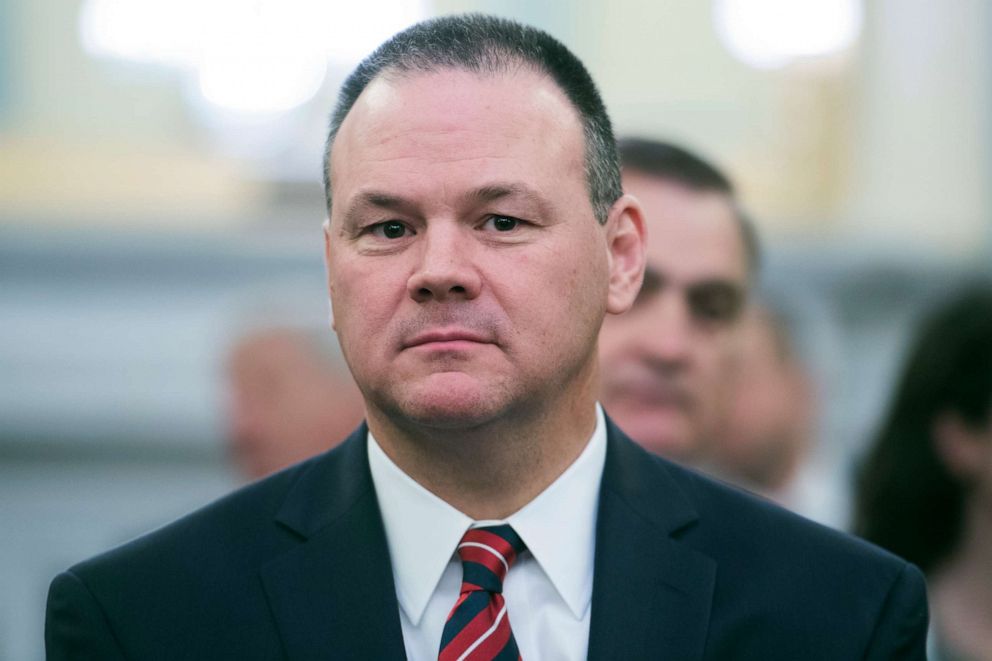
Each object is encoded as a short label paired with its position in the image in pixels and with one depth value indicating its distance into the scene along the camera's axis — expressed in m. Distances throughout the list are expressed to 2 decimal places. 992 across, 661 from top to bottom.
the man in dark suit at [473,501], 5.54
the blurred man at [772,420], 10.53
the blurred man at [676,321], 8.13
